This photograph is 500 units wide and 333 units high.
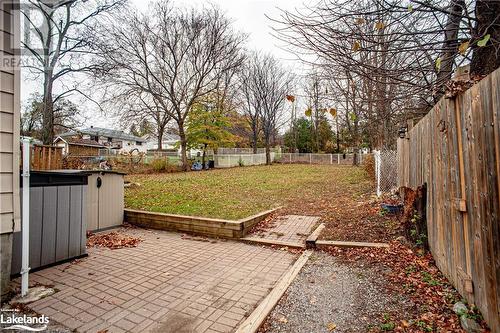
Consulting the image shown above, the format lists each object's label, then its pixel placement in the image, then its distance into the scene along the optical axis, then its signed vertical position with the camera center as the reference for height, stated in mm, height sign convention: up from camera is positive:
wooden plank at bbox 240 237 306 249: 4928 -1291
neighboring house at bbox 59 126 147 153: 43844 +6698
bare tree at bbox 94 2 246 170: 18969 +9300
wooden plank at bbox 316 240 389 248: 4504 -1221
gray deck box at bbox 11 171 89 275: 3508 -579
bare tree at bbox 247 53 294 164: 29391 +9876
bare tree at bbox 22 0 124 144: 13547 +6741
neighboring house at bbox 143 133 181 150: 54397 +7428
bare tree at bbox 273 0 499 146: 3033 +1604
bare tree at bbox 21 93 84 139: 16219 +4187
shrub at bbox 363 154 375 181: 12305 +312
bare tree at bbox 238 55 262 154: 29125 +8582
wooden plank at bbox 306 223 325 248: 4859 -1194
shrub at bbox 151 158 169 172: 19094 +775
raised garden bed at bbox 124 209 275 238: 5465 -1037
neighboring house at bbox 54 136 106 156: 23728 +2579
